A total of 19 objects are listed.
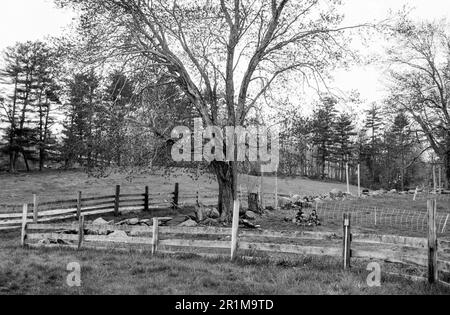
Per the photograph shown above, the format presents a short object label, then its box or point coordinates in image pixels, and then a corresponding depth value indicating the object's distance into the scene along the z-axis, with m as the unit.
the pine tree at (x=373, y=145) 64.50
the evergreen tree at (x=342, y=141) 63.44
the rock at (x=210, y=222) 16.22
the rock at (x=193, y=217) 17.59
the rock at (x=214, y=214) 17.86
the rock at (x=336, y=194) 32.66
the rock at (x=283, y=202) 25.35
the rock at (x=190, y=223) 15.21
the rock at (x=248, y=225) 15.72
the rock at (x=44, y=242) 11.56
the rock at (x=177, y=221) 16.55
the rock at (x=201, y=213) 17.20
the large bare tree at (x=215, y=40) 15.34
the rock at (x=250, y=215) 18.66
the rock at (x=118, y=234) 10.58
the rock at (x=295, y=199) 26.56
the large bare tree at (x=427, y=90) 26.70
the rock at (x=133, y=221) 15.16
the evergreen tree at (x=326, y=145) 59.41
